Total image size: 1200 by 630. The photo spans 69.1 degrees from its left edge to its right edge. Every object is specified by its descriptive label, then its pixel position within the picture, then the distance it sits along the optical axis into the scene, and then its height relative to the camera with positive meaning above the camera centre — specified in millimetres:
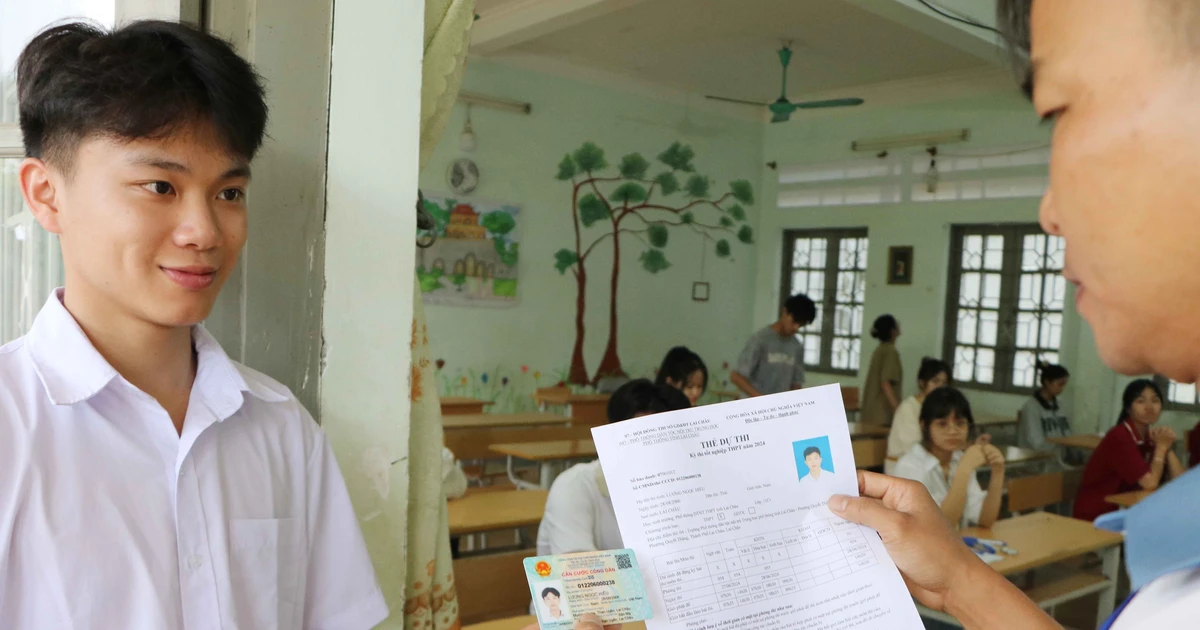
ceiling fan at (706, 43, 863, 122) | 6141 +1281
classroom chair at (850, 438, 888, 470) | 4871 -937
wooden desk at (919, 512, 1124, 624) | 3166 -967
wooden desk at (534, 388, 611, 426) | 6563 -1031
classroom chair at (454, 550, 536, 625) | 2525 -937
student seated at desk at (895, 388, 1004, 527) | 3451 -727
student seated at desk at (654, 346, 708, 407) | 4199 -463
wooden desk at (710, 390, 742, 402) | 8734 -1154
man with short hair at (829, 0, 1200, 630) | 468 +59
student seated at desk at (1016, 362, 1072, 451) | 6457 -881
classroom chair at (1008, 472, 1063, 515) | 4203 -972
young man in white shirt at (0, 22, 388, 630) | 946 -146
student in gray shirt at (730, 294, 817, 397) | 6133 -556
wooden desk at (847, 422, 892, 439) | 6441 -1073
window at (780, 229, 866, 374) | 8562 -24
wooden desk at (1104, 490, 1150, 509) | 4219 -973
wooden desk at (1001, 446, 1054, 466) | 5433 -1026
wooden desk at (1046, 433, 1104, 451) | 6148 -1025
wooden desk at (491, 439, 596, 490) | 4410 -940
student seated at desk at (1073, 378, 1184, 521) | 4656 -907
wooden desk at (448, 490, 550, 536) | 3217 -963
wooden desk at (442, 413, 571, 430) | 5332 -981
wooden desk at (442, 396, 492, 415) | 6184 -1014
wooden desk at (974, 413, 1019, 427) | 7199 -1051
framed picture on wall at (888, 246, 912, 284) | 8172 +222
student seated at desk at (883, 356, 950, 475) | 4605 -750
